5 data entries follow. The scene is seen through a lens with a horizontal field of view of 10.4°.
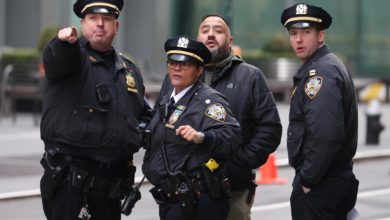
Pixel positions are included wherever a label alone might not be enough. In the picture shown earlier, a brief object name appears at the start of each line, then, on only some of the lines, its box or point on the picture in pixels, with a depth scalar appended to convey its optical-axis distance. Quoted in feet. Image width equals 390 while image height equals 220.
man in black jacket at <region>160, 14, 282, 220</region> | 46.55
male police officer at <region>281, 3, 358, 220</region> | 40.83
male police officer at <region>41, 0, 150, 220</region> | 42.30
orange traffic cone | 93.50
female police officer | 40.92
